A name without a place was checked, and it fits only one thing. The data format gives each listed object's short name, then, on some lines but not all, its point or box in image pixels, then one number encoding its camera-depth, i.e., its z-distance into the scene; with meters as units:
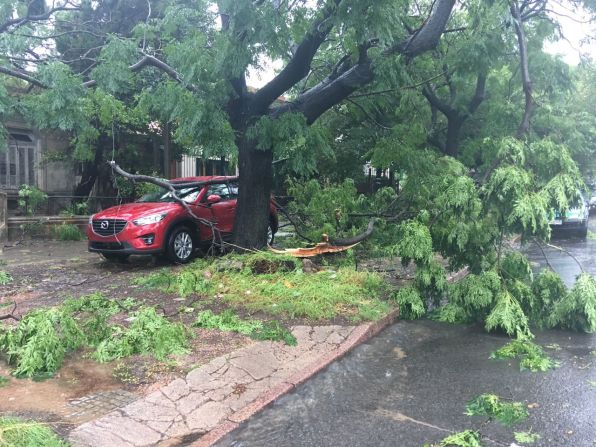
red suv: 10.10
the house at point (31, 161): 17.69
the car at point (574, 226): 18.61
